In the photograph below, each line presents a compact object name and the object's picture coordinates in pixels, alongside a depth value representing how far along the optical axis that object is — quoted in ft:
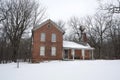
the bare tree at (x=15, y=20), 64.55
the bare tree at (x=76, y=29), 88.61
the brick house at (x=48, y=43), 53.11
